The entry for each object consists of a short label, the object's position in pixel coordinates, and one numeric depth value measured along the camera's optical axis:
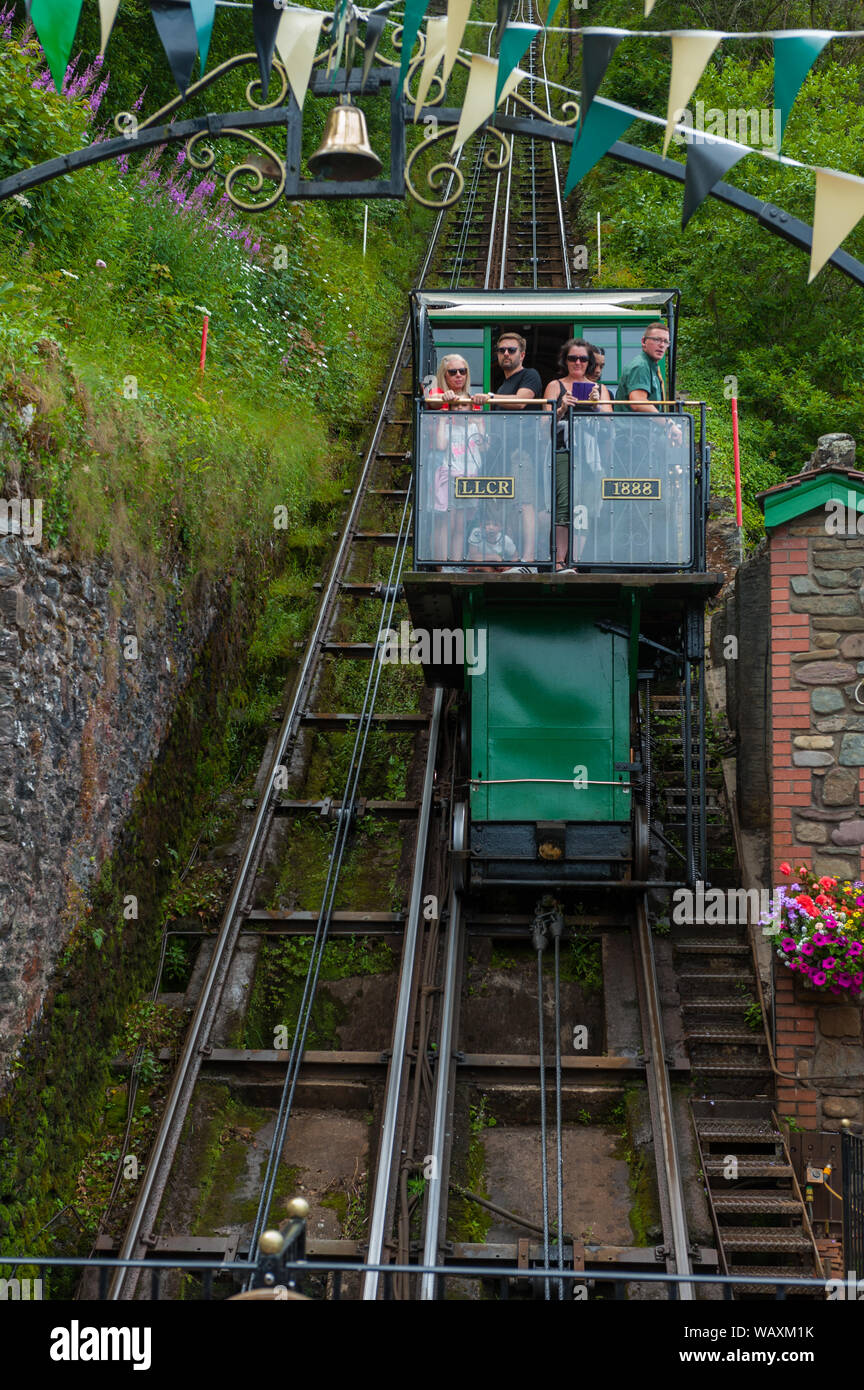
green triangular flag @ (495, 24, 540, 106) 4.59
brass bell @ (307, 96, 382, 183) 5.26
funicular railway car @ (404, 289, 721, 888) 7.99
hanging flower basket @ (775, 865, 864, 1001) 7.34
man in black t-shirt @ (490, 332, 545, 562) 8.84
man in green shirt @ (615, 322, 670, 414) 8.48
